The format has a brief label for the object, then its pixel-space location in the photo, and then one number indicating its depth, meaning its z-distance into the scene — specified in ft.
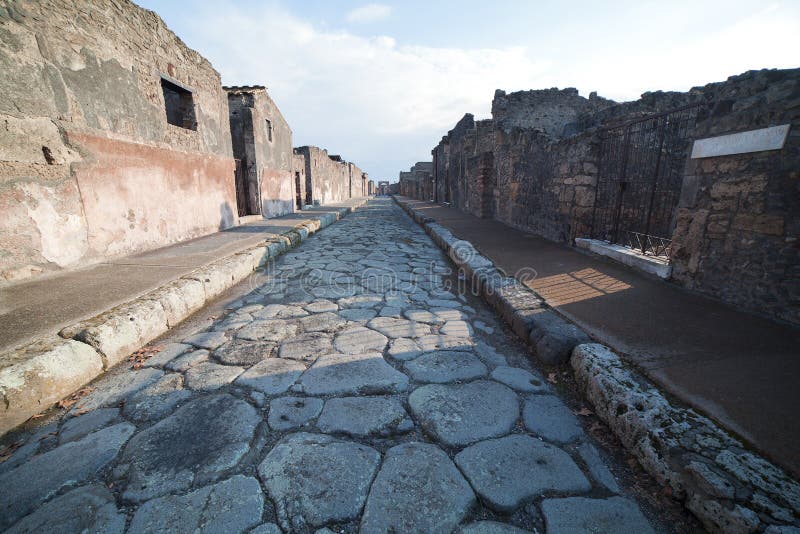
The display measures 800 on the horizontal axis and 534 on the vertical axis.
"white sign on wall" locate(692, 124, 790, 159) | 7.91
